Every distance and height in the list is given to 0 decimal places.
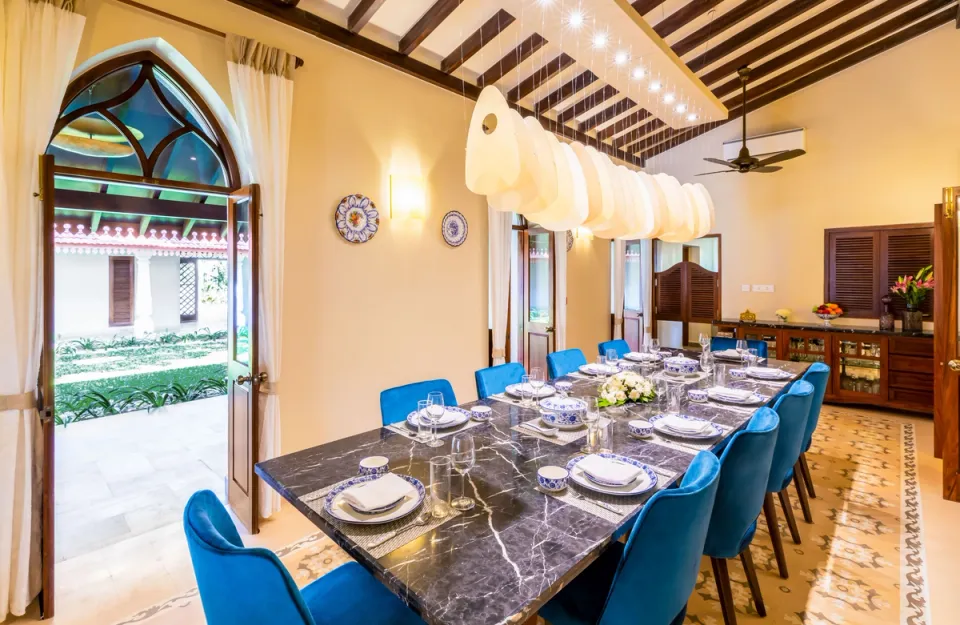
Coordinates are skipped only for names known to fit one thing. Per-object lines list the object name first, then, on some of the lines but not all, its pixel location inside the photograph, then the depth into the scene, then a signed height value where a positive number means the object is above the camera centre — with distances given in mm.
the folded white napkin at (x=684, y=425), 1852 -495
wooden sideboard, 4410 -536
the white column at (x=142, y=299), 8141 +95
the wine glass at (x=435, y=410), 1754 -430
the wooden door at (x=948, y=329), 2879 -142
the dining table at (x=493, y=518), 941 -573
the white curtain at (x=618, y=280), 5918 +334
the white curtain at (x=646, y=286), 6426 +283
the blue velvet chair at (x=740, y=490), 1544 -641
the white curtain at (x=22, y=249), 1807 +218
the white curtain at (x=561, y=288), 4922 +185
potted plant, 4459 +125
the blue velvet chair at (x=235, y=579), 862 -545
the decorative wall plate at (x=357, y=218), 2979 +580
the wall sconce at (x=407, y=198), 3264 +781
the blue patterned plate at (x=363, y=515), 1190 -554
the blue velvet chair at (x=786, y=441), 1964 -600
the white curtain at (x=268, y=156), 2432 +819
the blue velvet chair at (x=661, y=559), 1098 -636
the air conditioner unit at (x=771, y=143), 5250 +1944
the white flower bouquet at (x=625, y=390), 2232 -418
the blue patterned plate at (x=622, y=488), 1354 -544
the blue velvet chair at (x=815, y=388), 2441 -438
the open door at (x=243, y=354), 2508 -289
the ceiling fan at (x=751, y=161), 3525 +1153
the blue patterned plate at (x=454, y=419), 1933 -494
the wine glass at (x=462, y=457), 1310 -437
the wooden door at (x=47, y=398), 1878 -397
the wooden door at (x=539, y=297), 4887 +93
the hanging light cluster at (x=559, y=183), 1494 +502
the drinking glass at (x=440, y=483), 1279 -519
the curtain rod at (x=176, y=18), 2154 +1419
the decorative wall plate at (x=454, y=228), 3652 +628
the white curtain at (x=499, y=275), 4004 +267
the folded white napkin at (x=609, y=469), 1389 -519
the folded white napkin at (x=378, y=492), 1234 -529
